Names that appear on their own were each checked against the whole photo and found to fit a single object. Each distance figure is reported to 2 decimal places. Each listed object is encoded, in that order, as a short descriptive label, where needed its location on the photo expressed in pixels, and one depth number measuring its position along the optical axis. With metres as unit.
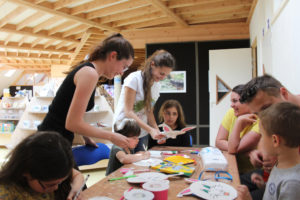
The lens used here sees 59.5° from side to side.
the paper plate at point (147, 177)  1.21
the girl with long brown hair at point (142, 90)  2.19
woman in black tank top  1.29
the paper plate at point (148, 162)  1.59
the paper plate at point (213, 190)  1.07
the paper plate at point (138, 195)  0.98
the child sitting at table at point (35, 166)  0.89
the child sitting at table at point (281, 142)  1.06
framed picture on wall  6.11
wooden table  1.11
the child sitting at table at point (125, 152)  1.67
